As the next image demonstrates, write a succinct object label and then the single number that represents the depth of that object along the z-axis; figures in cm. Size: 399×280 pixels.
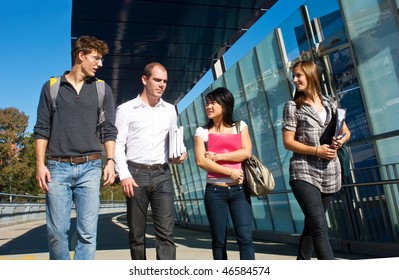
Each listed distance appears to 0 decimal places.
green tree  3192
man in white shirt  387
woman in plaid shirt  373
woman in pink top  394
